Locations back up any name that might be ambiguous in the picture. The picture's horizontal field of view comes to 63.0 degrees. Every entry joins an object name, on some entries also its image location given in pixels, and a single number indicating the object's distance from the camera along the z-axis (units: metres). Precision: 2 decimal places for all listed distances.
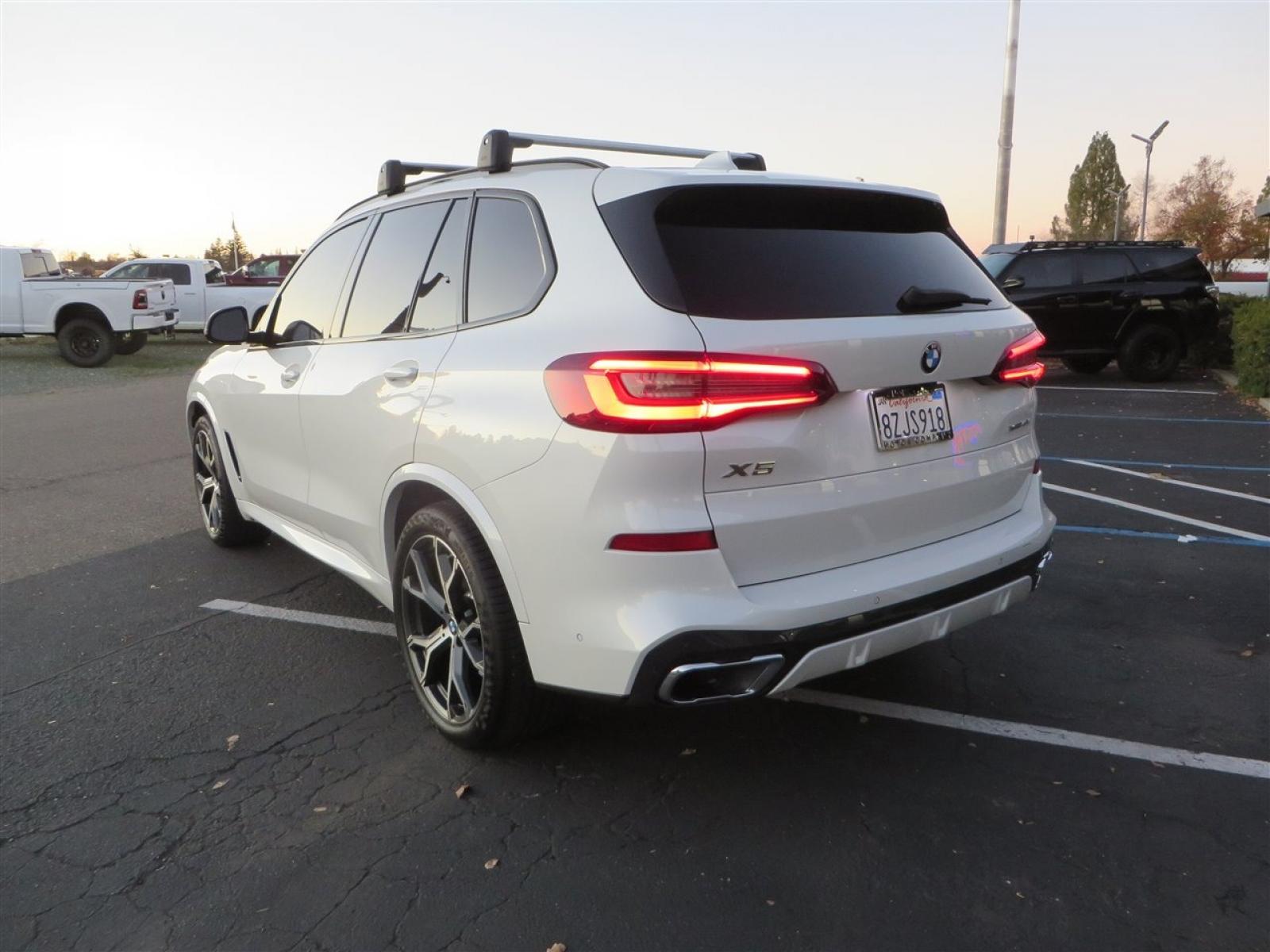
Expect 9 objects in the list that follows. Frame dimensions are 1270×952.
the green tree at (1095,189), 99.50
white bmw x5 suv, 2.66
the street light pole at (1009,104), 19.91
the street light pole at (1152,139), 45.88
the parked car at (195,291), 23.23
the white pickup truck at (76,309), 18.81
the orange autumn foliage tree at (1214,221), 58.69
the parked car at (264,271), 25.59
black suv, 14.45
